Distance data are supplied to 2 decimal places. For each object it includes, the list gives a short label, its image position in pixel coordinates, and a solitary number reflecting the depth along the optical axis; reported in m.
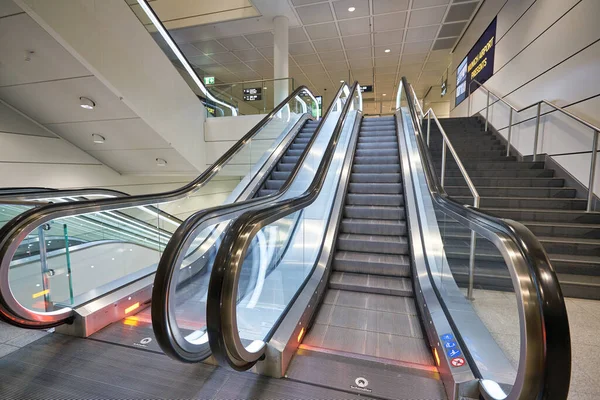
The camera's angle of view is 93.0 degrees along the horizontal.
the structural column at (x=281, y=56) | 7.82
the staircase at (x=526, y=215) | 2.10
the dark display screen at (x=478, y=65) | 7.09
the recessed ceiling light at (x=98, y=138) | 5.33
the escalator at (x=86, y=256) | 2.03
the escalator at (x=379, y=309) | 1.07
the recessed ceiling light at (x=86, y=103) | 4.26
